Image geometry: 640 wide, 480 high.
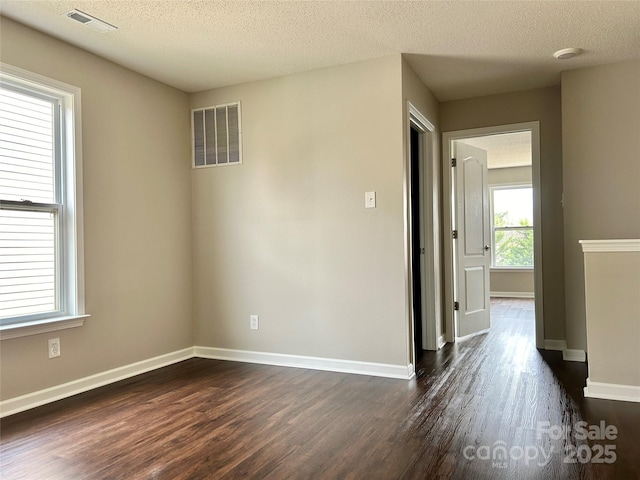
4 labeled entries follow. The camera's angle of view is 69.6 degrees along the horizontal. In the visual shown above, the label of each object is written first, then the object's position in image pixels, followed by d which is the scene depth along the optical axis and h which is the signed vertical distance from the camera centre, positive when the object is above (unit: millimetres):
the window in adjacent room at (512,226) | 8633 +294
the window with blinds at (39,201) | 2830 +331
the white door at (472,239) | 4742 +41
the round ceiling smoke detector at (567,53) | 3393 +1407
